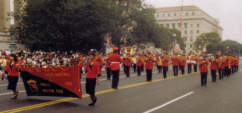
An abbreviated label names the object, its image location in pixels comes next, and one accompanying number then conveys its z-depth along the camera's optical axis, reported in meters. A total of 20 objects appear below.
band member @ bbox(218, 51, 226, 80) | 21.71
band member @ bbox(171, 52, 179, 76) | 23.83
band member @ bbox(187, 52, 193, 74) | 28.07
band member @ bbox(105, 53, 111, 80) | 20.32
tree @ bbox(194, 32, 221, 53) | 111.88
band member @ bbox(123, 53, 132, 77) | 23.01
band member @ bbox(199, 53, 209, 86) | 17.12
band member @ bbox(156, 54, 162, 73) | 29.16
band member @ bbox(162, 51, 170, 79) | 21.54
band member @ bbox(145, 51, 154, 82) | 18.73
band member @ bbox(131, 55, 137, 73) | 30.47
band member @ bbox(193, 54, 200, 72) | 29.11
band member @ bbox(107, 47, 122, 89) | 14.69
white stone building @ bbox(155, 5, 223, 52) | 131.38
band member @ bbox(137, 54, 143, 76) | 24.69
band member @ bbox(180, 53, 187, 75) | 26.14
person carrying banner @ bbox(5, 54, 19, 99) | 11.79
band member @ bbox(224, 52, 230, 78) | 23.57
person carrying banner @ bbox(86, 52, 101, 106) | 10.38
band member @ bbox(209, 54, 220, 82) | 19.27
